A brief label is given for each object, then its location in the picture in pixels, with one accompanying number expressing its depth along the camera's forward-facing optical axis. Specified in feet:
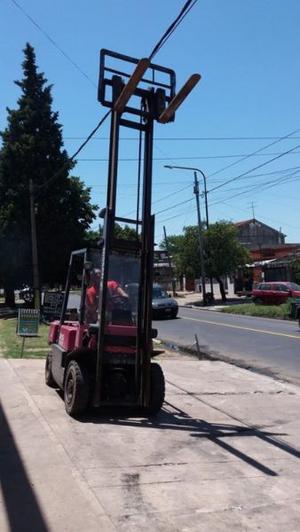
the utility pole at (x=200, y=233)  145.59
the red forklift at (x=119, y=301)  26.66
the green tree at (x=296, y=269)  145.30
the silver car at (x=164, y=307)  101.29
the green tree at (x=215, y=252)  155.63
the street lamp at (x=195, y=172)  146.00
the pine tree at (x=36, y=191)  114.73
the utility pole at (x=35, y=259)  91.06
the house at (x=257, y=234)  312.29
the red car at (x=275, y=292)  123.18
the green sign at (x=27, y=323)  56.03
